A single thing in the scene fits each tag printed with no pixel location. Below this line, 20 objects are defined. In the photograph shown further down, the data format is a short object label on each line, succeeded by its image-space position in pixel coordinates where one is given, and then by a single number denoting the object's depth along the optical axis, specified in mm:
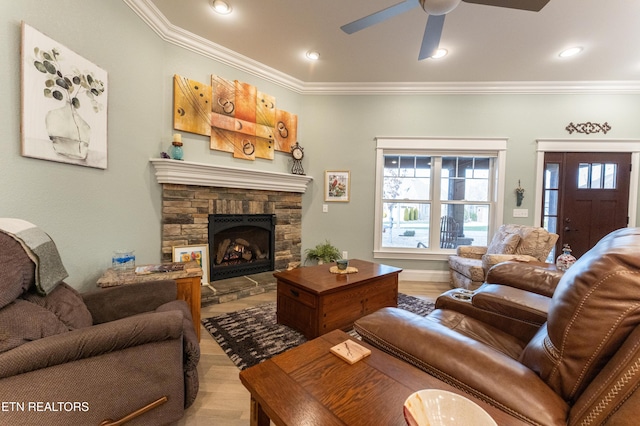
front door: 3441
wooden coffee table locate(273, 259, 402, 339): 1932
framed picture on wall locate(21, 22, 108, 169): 1514
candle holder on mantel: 2594
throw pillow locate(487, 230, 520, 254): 2934
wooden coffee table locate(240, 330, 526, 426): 684
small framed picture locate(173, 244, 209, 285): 2701
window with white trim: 3701
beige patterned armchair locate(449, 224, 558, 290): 2801
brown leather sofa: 592
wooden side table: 1829
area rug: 1841
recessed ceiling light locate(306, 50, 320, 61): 2985
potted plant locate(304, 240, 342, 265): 3697
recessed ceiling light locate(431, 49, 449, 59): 2860
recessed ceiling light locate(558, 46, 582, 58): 2760
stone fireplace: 2633
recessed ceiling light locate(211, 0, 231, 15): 2260
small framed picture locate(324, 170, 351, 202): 3818
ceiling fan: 1729
